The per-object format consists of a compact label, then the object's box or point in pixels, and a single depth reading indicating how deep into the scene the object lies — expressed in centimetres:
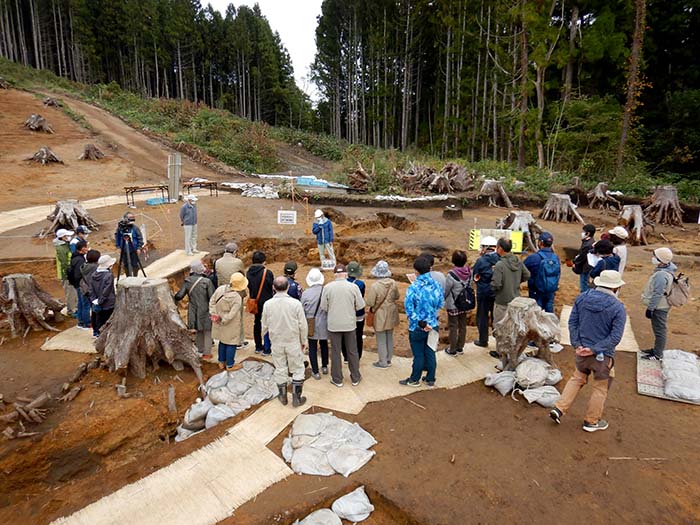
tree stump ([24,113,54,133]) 2681
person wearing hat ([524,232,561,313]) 662
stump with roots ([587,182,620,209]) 1831
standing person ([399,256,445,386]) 520
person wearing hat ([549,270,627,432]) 426
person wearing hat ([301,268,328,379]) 549
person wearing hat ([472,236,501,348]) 625
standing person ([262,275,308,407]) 487
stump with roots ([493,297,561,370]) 551
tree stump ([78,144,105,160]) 2392
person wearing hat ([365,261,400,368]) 557
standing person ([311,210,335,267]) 1048
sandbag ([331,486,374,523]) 359
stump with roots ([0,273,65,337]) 713
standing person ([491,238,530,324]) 600
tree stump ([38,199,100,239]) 1243
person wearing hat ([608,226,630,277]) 684
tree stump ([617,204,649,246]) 1355
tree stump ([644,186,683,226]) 1588
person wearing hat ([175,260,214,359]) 588
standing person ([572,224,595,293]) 725
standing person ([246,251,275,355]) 628
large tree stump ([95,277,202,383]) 580
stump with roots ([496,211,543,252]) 1291
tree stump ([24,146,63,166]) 2189
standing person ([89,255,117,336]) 633
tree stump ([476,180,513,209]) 1945
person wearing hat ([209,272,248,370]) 572
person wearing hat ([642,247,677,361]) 557
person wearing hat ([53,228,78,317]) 746
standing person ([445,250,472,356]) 593
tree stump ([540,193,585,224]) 1631
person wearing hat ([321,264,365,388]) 525
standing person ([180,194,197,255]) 1070
